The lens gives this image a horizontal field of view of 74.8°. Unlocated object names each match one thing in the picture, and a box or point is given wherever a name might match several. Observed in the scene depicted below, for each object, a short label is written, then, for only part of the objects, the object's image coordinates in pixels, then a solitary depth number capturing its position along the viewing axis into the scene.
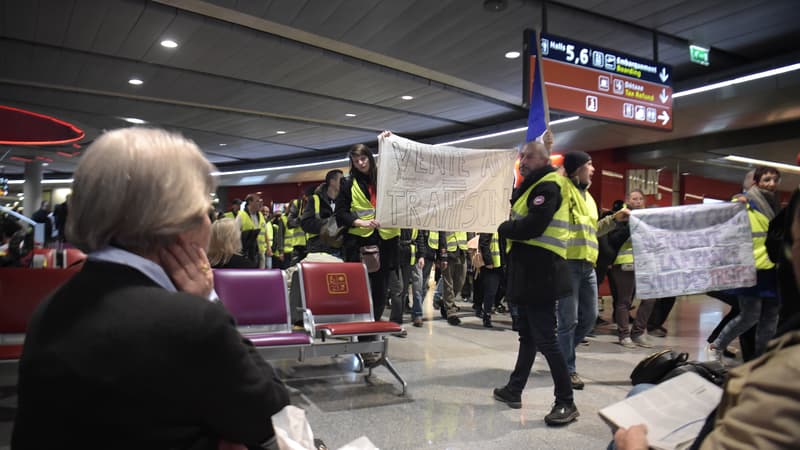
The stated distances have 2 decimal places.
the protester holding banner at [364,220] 4.41
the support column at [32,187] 17.28
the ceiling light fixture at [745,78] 6.62
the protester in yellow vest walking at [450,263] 7.04
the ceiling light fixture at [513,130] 9.50
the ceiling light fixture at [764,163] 10.74
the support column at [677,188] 11.31
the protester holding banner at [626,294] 5.67
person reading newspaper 0.88
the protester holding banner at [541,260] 3.17
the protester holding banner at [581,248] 4.07
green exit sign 6.41
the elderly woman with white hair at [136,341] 0.81
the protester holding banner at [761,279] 4.19
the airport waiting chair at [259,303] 3.62
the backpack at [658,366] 1.90
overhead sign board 5.00
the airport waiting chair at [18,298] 3.26
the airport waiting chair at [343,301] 3.82
